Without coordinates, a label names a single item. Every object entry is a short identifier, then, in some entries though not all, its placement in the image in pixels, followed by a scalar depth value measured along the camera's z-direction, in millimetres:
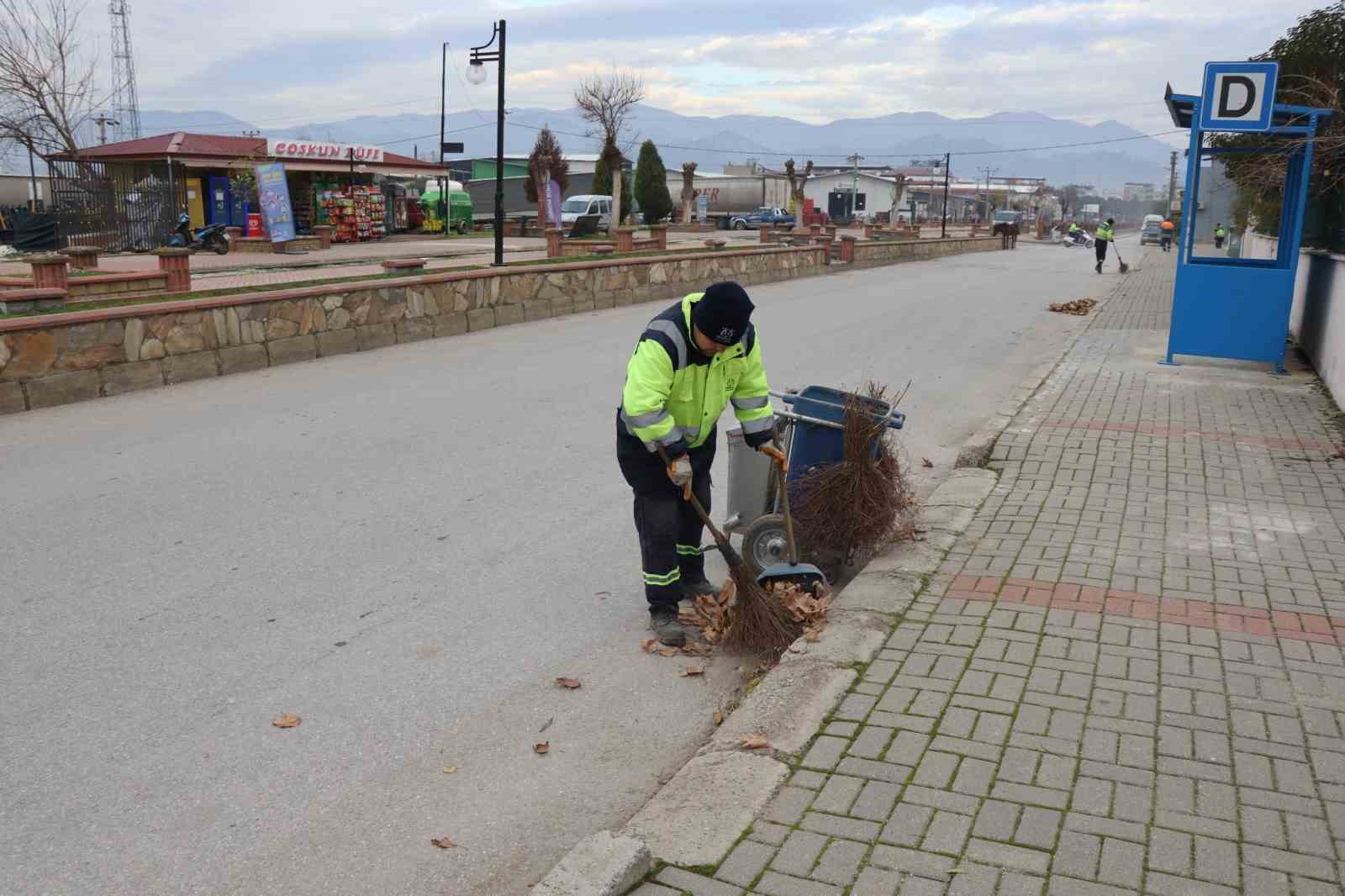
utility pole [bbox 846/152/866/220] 86438
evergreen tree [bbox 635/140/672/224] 56000
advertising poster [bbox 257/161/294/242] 28234
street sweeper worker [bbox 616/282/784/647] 4523
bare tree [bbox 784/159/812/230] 60812
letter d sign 11289
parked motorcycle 27141
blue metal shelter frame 12031
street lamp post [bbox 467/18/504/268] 20391
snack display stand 34000
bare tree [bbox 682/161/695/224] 63834
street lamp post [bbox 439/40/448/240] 42219
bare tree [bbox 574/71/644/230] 47719
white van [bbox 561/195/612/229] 48062
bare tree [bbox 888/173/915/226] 73081
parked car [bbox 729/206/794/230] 63094
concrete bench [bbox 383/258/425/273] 16734
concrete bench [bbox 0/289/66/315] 11844
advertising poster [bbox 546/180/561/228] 43219
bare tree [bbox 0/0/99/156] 27484
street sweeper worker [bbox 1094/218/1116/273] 34875
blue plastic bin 5703
